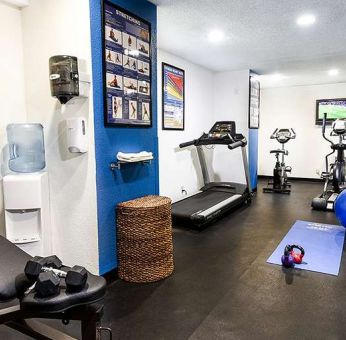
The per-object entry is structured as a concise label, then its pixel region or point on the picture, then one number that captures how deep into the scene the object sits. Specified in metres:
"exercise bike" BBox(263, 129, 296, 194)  6.87
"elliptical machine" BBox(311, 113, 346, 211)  5.25
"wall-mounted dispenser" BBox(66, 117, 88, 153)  2.46
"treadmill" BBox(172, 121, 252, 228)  4.42
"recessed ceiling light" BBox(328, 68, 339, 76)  6.45
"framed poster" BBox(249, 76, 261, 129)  6.53
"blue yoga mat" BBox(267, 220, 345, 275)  3.10
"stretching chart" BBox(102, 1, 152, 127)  2.66
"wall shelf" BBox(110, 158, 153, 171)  2.76
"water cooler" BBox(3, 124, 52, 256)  2.39
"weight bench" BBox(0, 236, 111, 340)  1.17
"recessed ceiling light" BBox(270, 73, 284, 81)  6.90
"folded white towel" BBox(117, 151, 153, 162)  2.77
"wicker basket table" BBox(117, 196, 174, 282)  2.72
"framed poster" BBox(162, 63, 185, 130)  5.03
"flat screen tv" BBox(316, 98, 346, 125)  7.91
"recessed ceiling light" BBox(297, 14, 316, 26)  3.49
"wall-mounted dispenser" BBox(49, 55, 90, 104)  2.32
